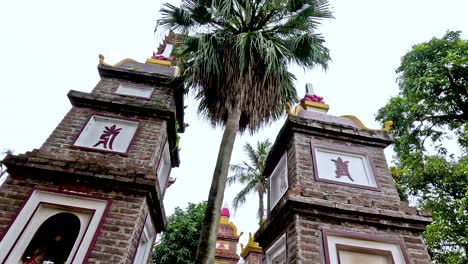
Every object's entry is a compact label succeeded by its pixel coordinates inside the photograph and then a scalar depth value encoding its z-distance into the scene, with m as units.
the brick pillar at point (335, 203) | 4.66
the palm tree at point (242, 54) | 6.27
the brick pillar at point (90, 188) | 4.51
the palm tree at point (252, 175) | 18.02
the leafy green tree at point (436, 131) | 8.80
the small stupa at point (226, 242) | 14.28
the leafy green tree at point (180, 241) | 14.09
